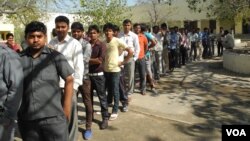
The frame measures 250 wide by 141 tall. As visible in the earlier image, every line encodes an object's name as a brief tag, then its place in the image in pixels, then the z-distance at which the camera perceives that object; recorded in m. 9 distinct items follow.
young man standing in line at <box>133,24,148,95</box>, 5.28
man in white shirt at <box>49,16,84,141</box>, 2.87
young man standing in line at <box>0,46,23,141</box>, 2.09
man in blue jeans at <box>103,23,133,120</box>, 4.11
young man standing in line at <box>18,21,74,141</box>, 2.16
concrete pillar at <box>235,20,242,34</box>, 29.17
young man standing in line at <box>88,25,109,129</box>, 3.82
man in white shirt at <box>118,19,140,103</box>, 4.87
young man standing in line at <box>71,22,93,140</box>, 3.55
